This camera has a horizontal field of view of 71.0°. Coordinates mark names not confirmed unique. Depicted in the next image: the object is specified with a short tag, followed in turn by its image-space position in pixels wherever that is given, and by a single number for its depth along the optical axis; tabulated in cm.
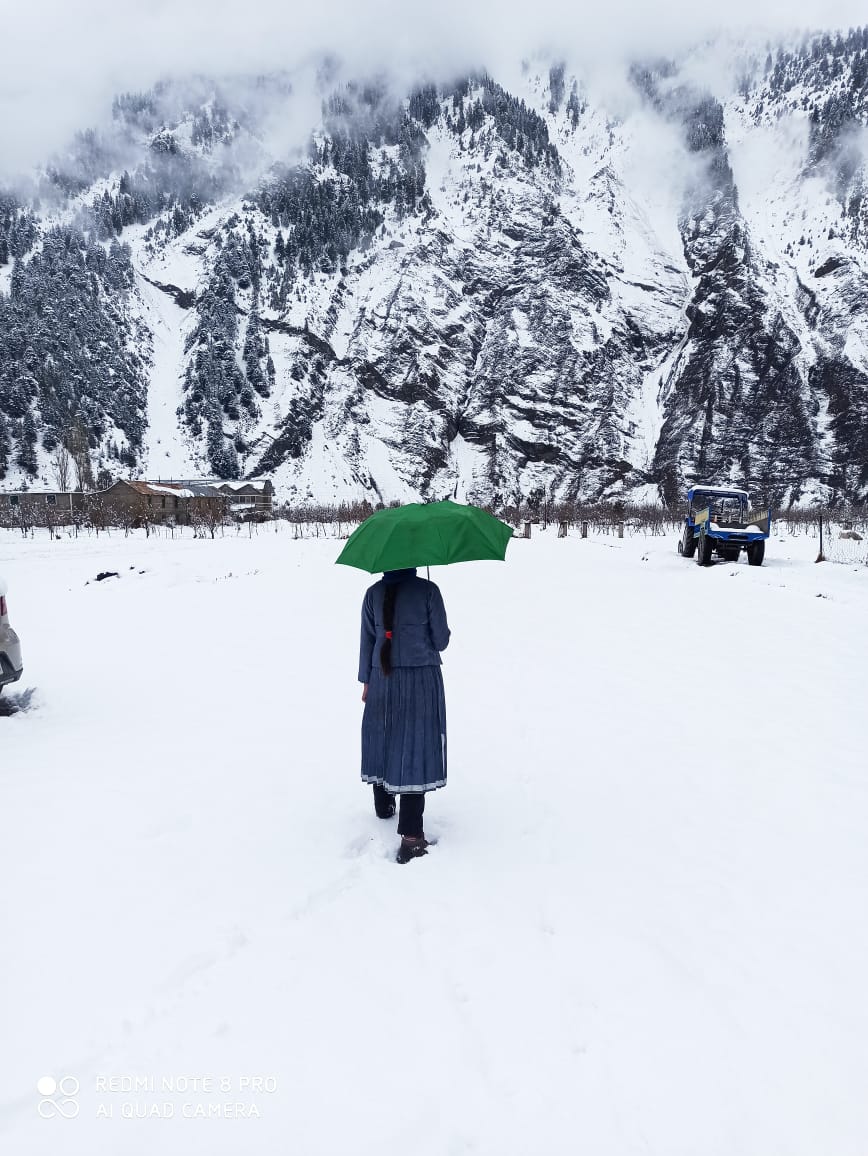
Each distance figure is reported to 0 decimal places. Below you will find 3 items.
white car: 564
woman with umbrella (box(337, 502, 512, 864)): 358
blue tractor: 1841
